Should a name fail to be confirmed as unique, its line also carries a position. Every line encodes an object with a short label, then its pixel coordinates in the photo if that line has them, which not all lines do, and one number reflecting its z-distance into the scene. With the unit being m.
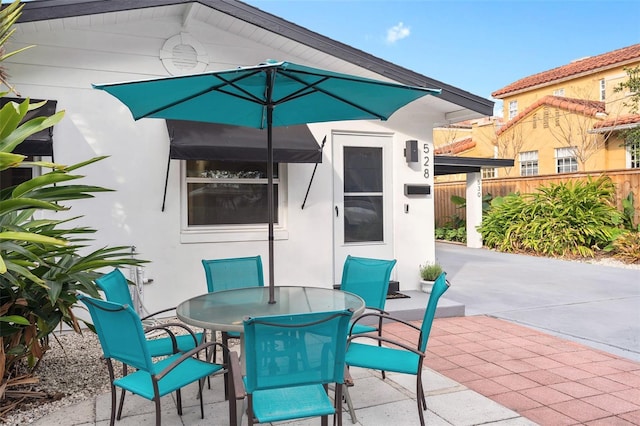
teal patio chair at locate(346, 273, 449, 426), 3.31
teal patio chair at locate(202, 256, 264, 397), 4.75
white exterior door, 7.18
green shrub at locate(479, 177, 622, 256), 12.34
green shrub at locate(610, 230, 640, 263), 11.24
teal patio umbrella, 3.40
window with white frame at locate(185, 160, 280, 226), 6.39
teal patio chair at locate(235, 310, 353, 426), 2.54
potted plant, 7.37
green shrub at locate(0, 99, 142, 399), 3.30
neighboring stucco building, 18.45
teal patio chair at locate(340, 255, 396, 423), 4.55
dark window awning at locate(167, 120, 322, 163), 5.50
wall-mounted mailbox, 7.53
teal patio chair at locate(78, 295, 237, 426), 2.81
